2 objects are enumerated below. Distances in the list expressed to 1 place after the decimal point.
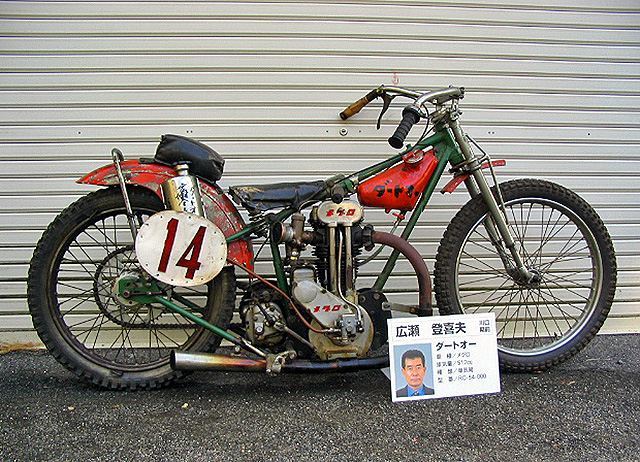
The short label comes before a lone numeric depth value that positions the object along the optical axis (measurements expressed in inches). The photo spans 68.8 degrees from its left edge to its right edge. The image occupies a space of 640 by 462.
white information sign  80.2
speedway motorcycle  81.2
